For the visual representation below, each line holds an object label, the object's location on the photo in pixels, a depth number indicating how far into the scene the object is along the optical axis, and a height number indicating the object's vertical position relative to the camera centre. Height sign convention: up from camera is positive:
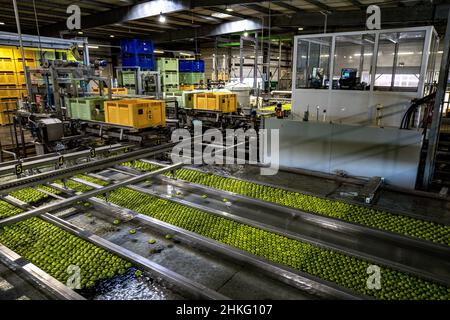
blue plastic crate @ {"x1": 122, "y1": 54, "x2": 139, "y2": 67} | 12.71 +1.08
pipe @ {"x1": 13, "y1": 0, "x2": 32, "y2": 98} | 6.89 -0.08
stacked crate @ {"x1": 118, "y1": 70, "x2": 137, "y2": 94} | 12.48 +0.27
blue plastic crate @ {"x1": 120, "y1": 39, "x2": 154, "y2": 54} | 12.55 +1.61
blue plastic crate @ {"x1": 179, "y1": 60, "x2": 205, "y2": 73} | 14.92 +1.00
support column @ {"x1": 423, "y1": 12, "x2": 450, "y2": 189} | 4.52 -0.51
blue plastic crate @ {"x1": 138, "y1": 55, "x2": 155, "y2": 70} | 12.90 +1.03
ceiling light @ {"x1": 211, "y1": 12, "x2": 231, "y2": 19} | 11.26 +2.60
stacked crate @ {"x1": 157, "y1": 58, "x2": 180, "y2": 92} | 12.88 +0.52
